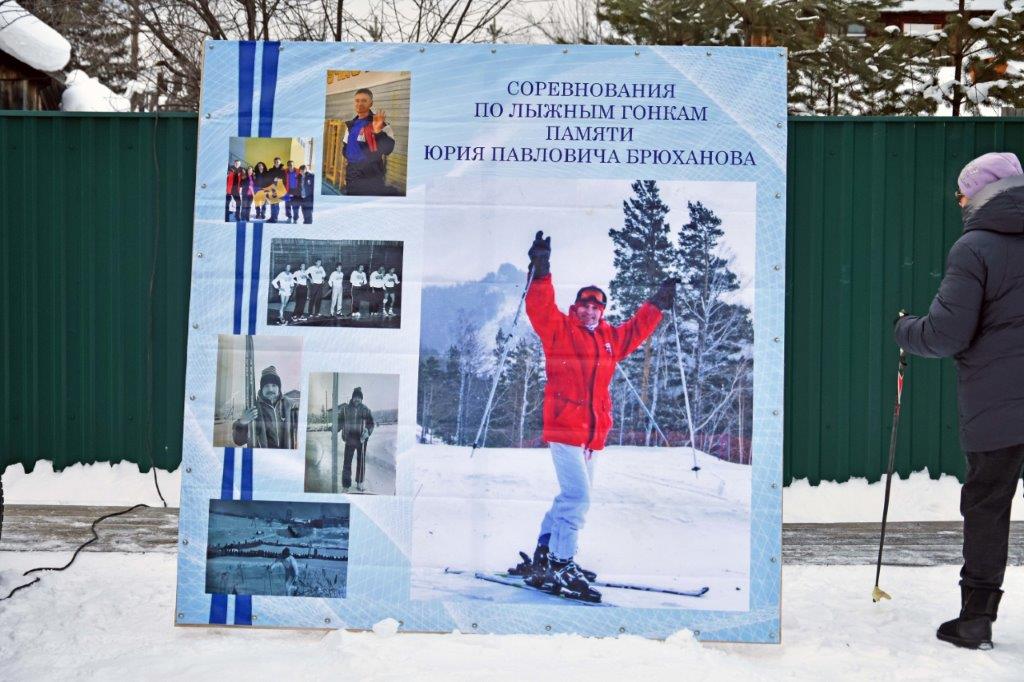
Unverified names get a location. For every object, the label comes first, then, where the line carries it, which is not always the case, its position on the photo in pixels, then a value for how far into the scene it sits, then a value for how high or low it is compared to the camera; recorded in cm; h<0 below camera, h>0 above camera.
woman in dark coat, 333 +12
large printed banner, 330 +12
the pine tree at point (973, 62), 1044 +355
